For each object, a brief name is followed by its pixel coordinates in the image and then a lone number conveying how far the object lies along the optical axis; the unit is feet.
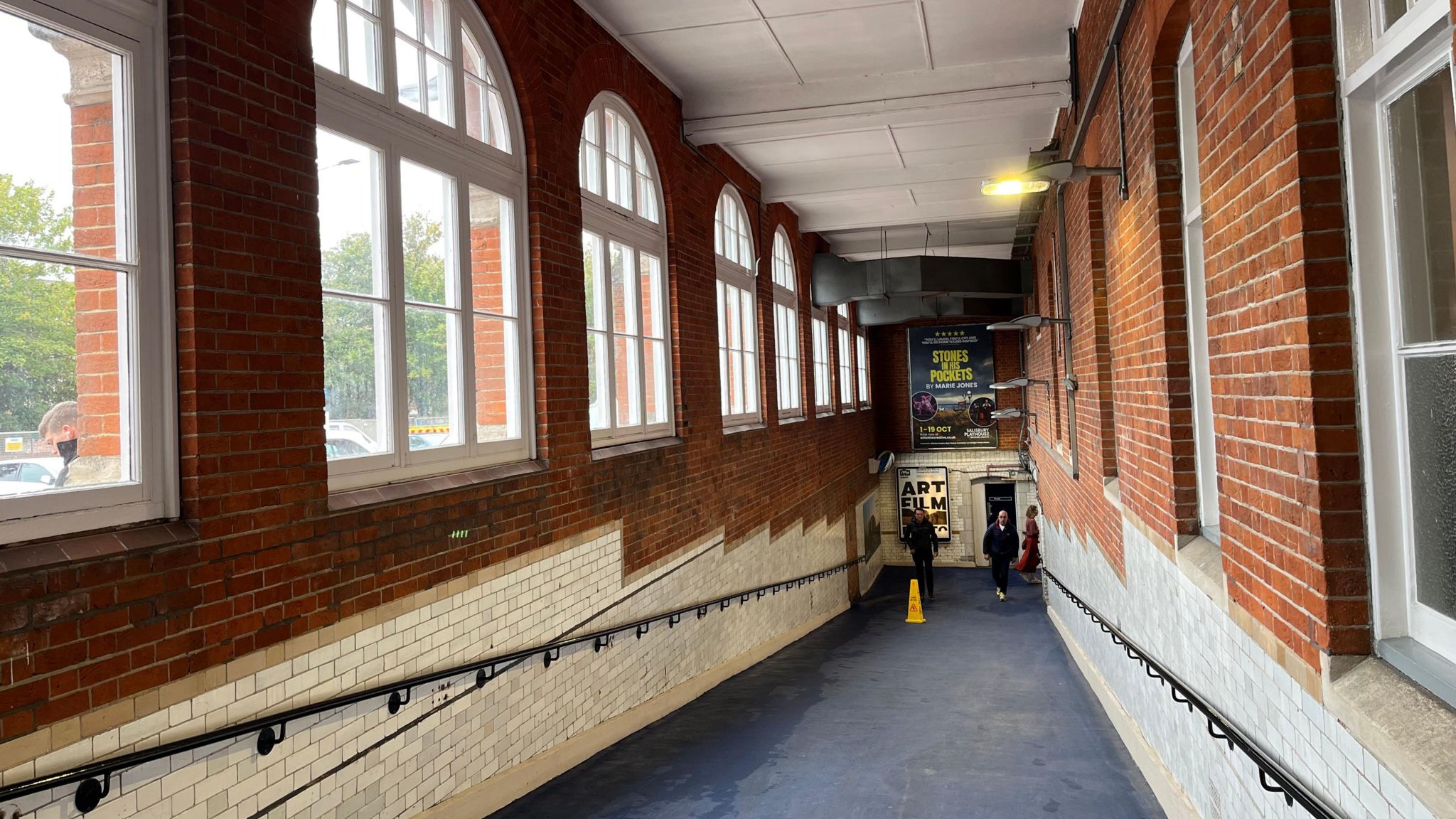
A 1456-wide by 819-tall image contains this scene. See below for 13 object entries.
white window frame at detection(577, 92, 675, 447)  19.38
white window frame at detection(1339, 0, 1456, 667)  6.66
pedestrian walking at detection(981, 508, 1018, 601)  46.19
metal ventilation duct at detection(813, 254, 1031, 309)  38.24
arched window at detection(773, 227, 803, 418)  36.76
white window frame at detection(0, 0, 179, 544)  8.71
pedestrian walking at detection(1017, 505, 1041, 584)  44.42
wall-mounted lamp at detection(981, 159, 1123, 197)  15.46
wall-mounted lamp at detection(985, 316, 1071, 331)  22.59
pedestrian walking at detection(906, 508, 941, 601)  46.93
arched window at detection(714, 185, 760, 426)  29.19
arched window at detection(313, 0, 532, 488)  12.00
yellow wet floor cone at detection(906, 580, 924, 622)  39.96
